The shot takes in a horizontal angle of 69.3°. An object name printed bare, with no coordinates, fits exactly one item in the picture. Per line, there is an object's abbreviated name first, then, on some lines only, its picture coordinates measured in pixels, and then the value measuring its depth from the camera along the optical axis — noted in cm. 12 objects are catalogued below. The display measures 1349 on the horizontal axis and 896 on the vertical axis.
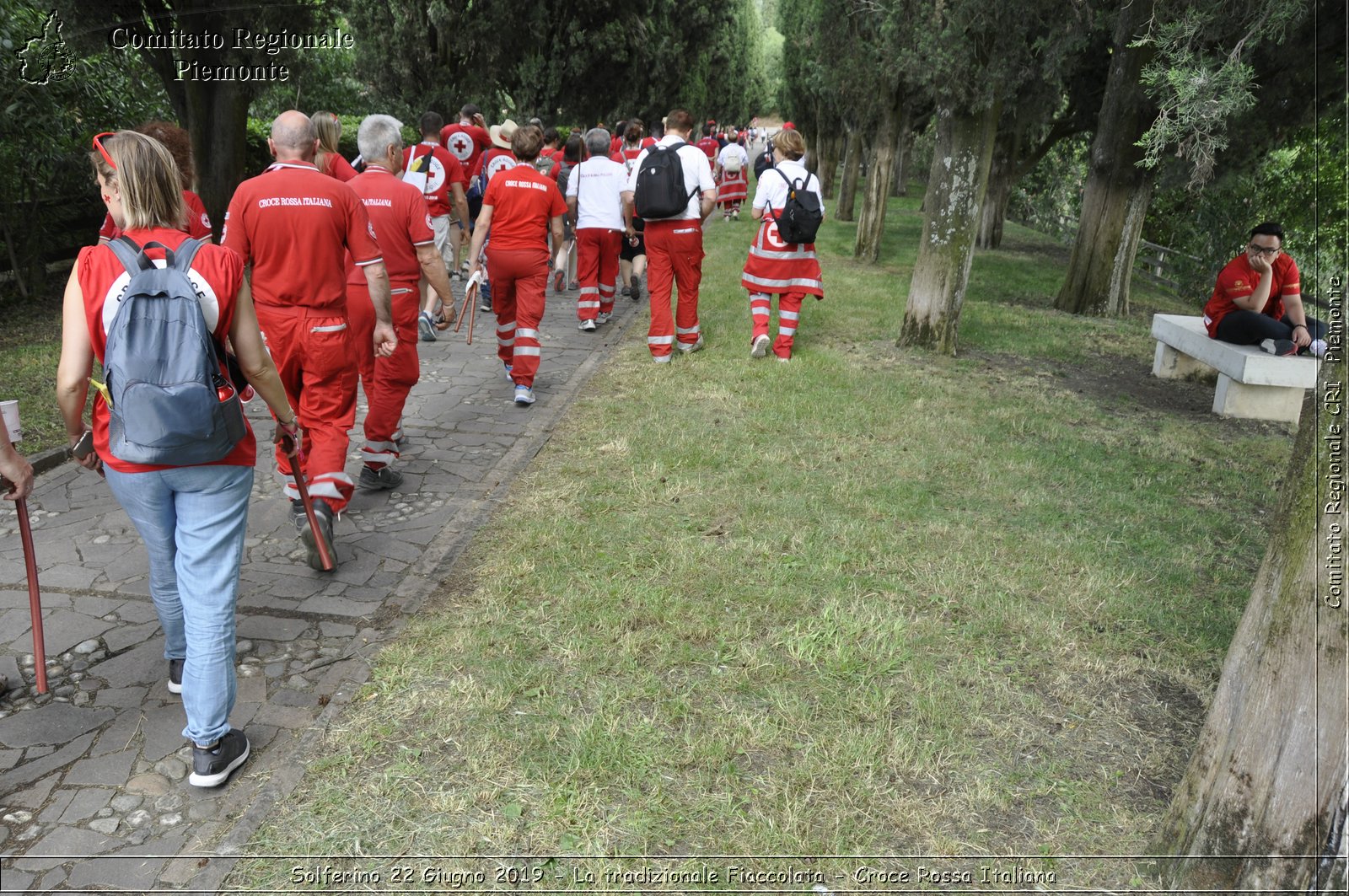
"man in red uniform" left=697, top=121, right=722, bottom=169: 2128
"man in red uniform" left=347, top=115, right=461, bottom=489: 573
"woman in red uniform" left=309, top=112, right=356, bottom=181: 635
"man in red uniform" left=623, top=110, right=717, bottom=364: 850
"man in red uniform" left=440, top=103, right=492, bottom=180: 1232
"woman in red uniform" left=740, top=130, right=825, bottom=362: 872
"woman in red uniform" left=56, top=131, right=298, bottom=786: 303
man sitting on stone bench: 805
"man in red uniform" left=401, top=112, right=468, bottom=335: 985
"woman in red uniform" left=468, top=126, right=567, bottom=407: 754
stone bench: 804
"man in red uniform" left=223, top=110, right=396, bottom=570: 470
